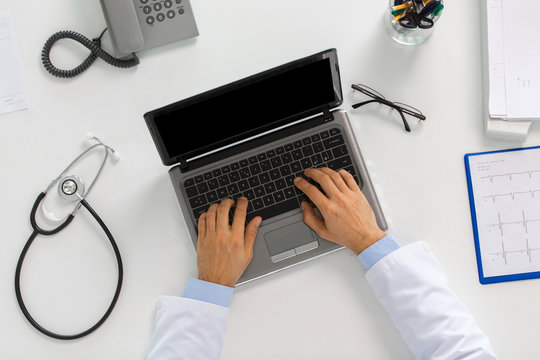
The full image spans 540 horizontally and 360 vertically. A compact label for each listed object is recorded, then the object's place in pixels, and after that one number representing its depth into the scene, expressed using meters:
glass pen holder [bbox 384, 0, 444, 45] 0.78
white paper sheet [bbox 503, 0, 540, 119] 0.84
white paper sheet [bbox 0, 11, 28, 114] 0.91
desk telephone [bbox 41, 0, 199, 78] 0.83
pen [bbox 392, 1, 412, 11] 0.79
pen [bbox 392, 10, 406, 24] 0.81
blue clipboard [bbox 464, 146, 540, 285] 0.84
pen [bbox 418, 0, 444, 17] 0.76
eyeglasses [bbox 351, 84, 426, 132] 0.86
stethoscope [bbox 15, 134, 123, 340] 0.86
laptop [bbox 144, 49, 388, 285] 0.84
